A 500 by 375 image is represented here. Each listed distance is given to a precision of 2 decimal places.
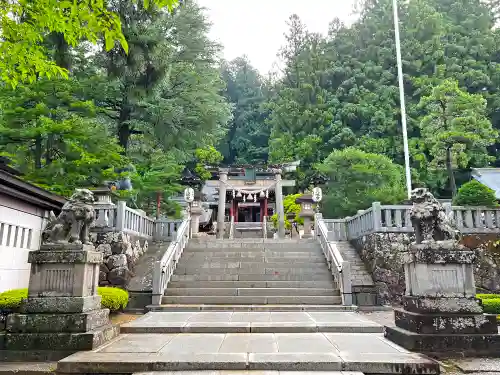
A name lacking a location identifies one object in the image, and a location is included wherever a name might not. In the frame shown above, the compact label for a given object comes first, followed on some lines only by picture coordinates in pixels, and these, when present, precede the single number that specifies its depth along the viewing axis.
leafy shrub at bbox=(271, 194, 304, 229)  24.06
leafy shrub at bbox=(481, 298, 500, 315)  7.92
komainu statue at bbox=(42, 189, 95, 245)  5.73
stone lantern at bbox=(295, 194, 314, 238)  18.47
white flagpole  19.16
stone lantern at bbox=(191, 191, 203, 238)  17.12
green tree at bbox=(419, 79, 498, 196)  20.45
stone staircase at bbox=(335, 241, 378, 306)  10.43
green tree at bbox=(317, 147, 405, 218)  20.12
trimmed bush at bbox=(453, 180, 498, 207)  12.07
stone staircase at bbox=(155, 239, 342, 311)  9.79
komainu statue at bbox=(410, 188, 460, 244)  5.64
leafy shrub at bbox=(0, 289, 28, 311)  5.66
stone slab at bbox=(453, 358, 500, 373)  4.27
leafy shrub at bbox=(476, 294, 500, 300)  8.64
